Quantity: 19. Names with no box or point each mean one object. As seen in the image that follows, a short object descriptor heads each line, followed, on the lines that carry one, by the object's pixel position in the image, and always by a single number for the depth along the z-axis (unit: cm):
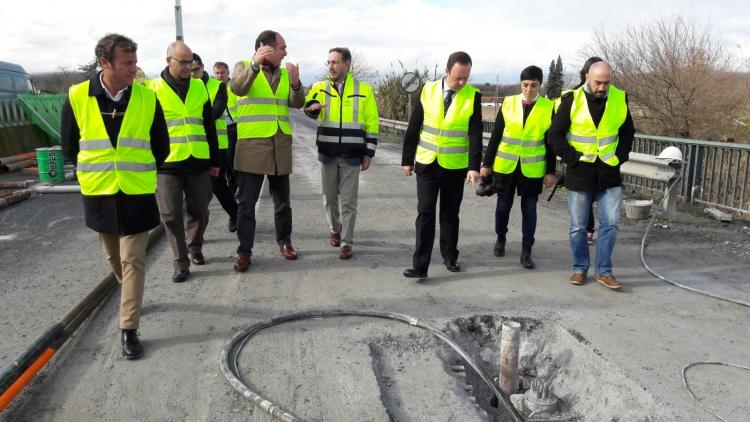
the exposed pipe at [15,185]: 1019
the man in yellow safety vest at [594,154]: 506
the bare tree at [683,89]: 1438
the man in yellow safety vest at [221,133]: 602
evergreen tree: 4735
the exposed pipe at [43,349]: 317
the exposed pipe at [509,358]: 355
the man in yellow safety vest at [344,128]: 573
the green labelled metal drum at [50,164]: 1091
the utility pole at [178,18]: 1566
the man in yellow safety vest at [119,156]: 373
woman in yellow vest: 568
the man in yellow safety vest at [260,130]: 530
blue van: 1463
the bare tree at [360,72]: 4028
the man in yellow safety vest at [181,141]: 513
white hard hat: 765
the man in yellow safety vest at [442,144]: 521
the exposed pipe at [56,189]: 988
